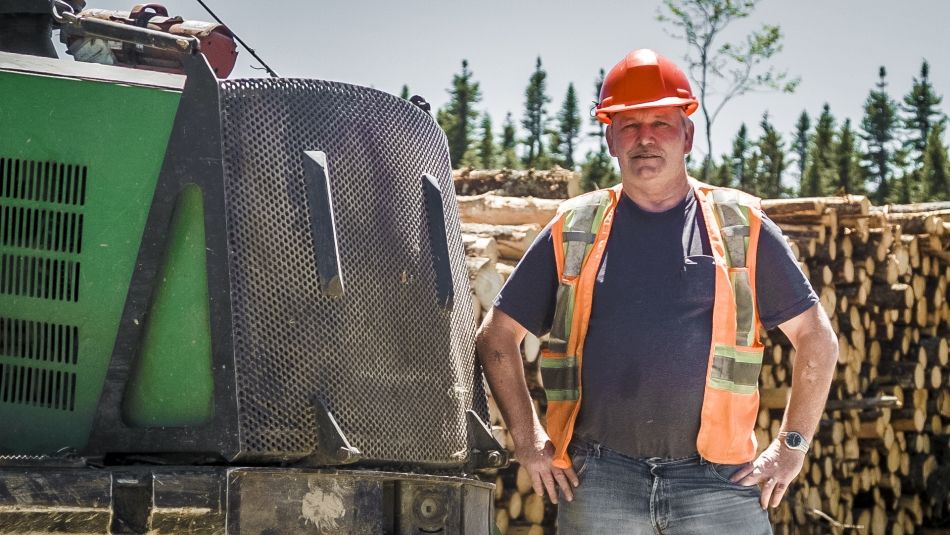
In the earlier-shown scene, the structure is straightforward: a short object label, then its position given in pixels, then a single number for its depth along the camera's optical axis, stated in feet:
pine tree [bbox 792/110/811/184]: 207.51
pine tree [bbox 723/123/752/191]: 176.35
